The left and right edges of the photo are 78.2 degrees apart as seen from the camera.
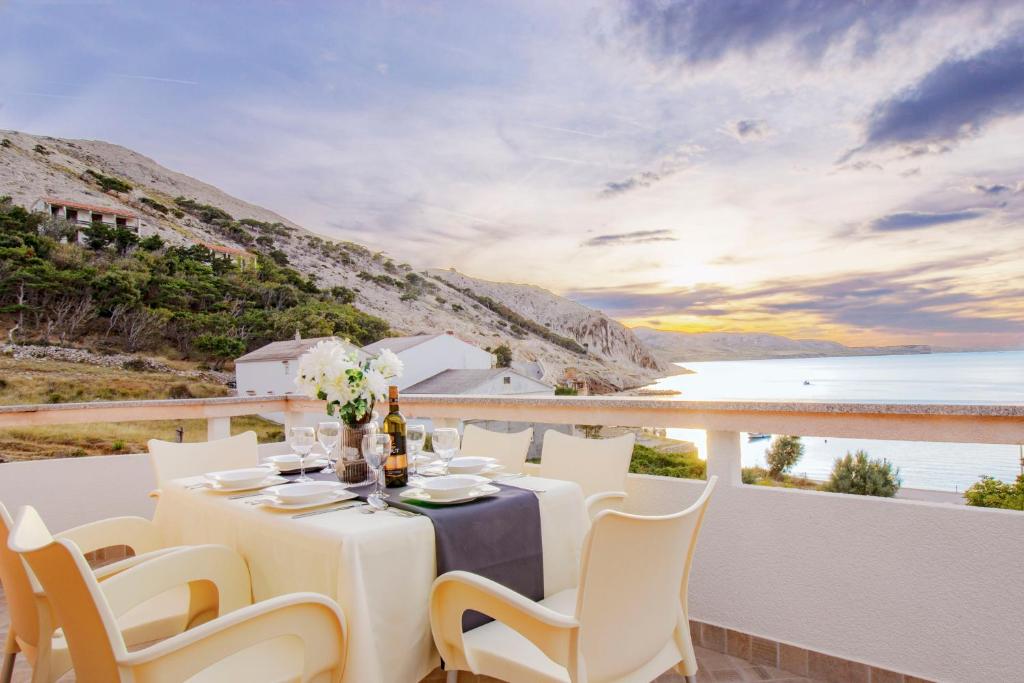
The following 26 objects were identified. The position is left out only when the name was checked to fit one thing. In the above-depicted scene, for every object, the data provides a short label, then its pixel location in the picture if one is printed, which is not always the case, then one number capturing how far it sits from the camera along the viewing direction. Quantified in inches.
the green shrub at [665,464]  109.2
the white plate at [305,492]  72.4
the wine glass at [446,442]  87.4
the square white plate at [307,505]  71.4
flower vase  86.8
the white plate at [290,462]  97.0
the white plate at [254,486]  80.4
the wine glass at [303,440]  87.5
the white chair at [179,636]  46.4
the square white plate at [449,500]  71.7
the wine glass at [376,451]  73.4
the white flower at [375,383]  84.0
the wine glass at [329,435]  87.4
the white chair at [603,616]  51.7
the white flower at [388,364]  85.4
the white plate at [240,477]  80.8
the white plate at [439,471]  91.2
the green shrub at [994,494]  86.6
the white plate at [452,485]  72.4
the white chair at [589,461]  100.1
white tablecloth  59.3
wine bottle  81.1
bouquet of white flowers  82.5
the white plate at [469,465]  91.0
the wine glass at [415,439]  85.5
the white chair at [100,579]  62.0
